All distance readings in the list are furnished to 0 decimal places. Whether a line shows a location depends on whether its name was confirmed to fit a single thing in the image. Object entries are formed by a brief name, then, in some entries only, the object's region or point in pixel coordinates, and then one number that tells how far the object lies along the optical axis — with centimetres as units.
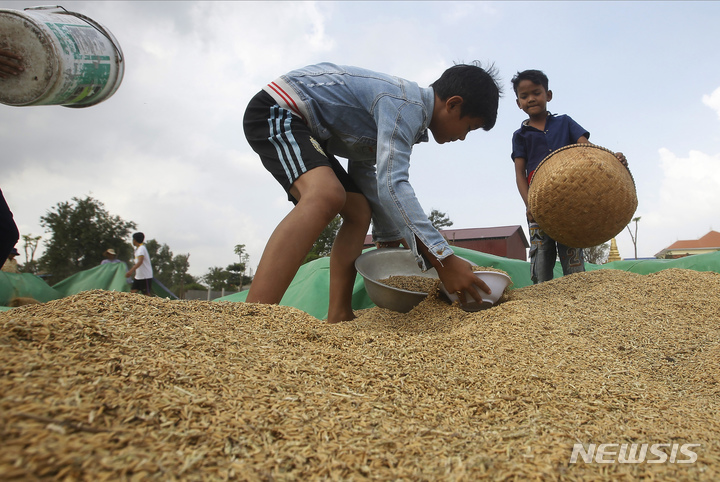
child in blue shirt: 307
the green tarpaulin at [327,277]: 326
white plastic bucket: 138
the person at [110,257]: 690
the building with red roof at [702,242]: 2850
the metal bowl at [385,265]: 239
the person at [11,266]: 688
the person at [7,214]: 138
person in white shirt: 605
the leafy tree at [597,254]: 1992
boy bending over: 167
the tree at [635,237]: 2112
